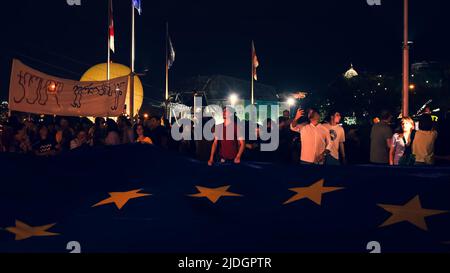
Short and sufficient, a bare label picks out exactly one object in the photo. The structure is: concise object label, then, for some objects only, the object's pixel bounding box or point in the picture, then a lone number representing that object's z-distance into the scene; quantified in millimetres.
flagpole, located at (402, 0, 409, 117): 19250
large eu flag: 6531
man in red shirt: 10234
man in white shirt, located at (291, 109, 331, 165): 10266
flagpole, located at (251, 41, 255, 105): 40500
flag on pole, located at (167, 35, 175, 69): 36875
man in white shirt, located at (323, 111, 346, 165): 11000
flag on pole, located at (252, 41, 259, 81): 40500
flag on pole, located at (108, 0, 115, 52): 29639
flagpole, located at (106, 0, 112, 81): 29312
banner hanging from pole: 16156
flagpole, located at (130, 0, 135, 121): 22998
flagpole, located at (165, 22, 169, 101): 36500
